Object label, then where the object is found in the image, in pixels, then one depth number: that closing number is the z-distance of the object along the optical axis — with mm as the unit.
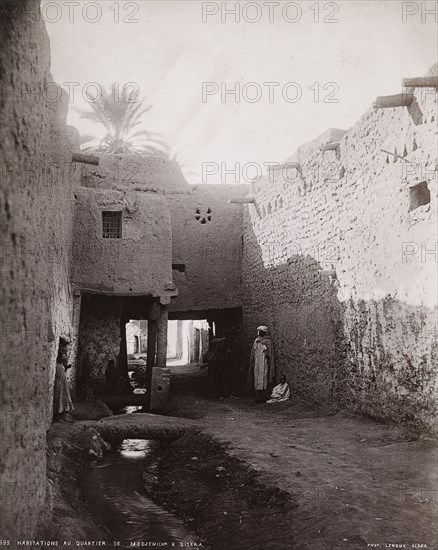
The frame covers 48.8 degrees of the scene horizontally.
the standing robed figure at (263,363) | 10453
